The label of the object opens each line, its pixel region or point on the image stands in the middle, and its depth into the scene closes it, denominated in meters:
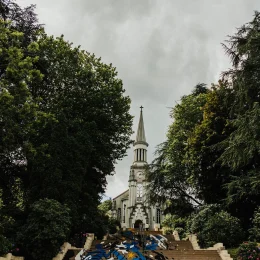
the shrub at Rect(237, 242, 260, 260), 12.30
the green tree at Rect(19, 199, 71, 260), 14.59
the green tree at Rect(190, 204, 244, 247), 16.52
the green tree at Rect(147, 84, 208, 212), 26.41
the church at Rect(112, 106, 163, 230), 57.03
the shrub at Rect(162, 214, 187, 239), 25.08
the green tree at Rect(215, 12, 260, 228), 14.22
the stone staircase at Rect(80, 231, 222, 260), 14.86
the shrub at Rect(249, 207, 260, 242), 15.66
